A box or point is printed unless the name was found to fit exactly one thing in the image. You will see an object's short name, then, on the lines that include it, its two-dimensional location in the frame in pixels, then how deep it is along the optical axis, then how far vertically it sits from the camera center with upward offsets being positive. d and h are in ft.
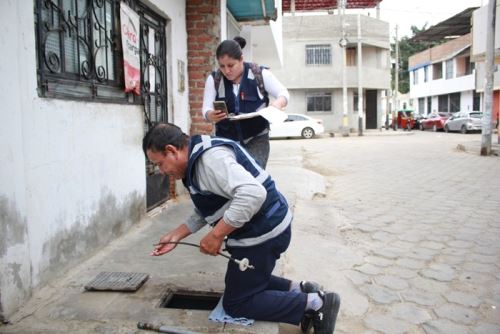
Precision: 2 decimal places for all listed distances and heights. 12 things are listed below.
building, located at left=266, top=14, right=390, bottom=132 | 93.09 +11.49
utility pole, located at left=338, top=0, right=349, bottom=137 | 84.12 +7.30
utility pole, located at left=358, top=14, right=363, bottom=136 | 85.87 +4.88
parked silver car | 82.64 -0.35
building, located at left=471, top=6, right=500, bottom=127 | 44.55 +8.46
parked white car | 76.84 -0.70
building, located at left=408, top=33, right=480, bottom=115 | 109.09 +10.95
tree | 169.37 +25.66
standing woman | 11.69 +0.62
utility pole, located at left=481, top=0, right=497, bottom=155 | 41.63 +3.79
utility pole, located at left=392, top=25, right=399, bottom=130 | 105.60 +3.96
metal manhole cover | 9.67 -3.27
